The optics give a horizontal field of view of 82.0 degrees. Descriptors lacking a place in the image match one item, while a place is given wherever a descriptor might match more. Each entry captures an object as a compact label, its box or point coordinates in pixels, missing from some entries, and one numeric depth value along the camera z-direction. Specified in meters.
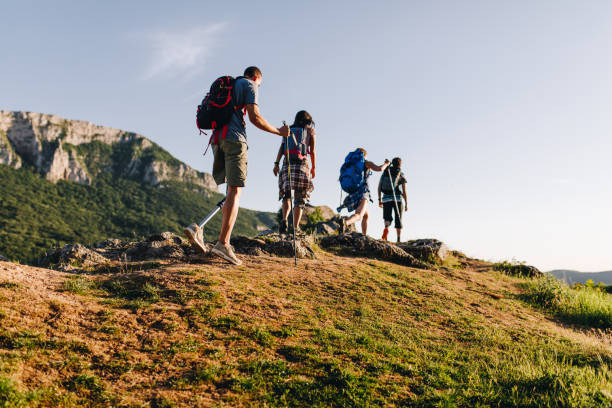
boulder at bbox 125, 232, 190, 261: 6.69
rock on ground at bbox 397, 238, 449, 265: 9.48
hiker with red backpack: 5.04
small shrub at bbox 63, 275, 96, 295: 4.12
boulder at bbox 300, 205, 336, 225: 17.22
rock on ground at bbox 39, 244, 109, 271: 5.92
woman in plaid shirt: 7.68
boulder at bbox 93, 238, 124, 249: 8.17
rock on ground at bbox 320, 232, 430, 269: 8.65
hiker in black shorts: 11.58
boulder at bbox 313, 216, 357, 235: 13.87
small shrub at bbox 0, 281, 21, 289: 3.63
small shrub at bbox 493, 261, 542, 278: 10.55
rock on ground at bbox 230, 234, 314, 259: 7.36
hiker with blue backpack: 10.02
